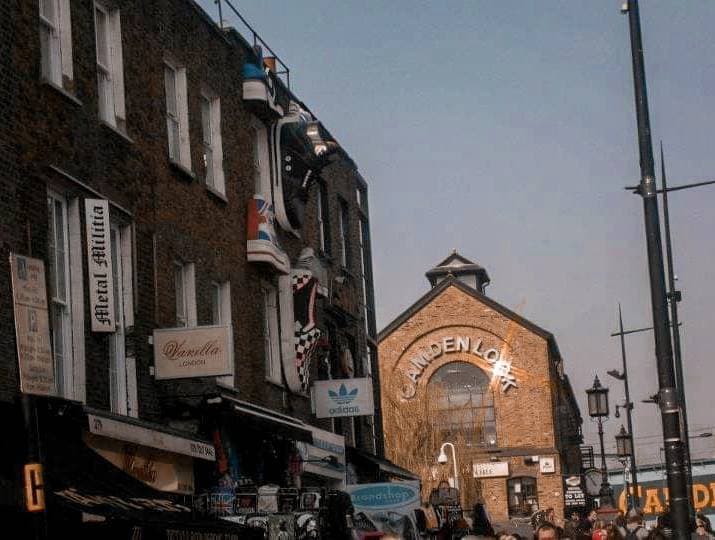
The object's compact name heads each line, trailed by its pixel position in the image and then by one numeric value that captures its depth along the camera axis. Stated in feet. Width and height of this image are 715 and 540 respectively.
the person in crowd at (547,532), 43.57
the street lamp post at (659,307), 50.93
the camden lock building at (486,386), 218.79
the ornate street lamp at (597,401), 119.34
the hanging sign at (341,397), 95.09
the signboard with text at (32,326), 29.53
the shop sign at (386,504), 75.41
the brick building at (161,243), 54.39
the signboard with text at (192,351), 64.23
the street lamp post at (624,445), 138.21
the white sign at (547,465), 218.32
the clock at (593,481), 128.47
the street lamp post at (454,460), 189.78
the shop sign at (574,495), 164.96
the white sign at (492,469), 218.38
